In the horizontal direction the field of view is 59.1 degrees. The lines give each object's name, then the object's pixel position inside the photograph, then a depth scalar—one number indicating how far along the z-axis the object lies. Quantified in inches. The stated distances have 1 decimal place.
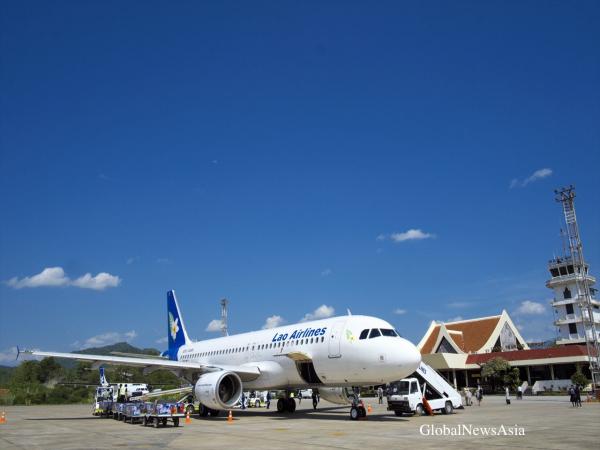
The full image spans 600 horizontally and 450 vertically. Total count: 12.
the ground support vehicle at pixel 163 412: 852.0
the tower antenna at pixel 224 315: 3200.8
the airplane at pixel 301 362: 836.6
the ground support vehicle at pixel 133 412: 944.9
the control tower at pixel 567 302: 2726.4
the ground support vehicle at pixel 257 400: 1620.1
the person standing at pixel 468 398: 1374.3
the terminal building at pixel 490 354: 2214.6
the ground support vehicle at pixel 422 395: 967.0
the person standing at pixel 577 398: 1208.2
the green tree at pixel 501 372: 2166.6
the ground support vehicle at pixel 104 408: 1192.4
